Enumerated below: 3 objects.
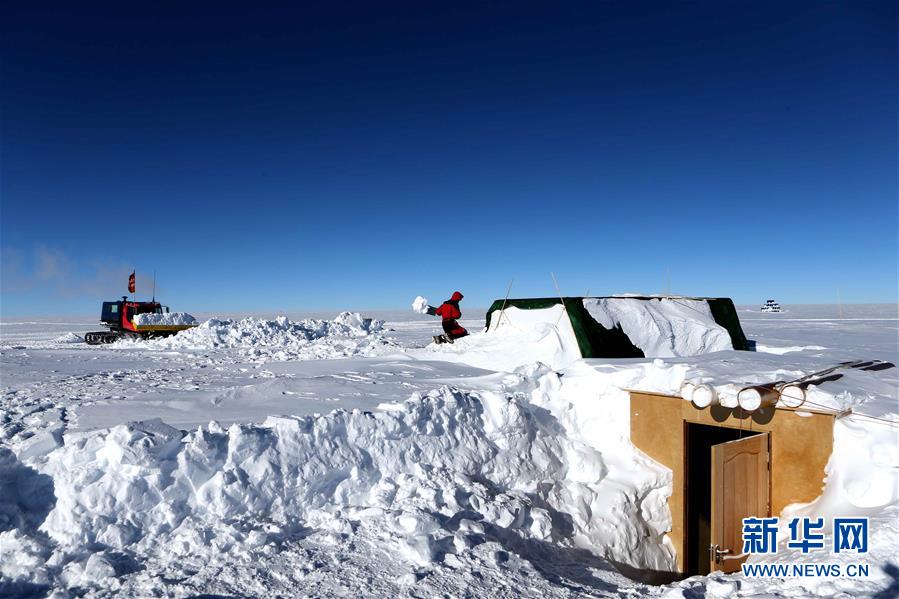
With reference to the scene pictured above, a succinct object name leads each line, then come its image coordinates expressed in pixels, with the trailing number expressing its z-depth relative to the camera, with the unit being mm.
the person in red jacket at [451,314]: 13648
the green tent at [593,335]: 10516
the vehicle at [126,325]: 20406
